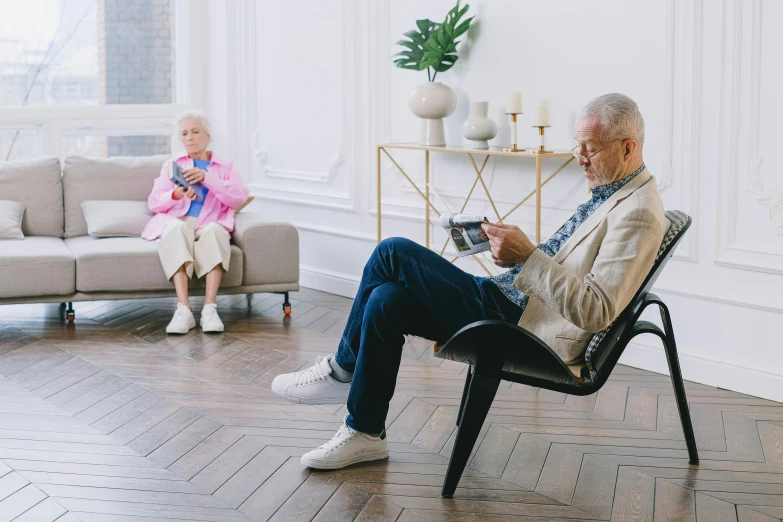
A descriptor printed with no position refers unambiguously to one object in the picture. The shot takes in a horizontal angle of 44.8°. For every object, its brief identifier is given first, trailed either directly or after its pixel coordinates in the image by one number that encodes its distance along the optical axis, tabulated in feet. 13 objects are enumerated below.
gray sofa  15.11
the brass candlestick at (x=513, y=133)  13.93
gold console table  13.34
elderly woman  15.51
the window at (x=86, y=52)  19.85
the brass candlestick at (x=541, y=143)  13.58
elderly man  8.32
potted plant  15.02
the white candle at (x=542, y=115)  13.57
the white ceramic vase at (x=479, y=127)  14.47
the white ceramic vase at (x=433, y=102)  15.10
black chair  8.49
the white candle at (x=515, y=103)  13.82
